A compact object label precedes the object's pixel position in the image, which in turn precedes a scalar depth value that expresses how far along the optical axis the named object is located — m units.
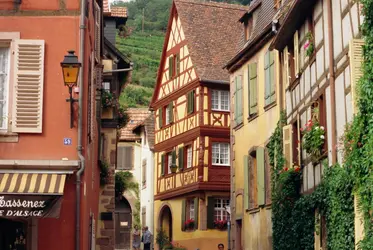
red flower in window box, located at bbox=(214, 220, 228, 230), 35.41
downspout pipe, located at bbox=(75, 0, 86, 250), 13.88
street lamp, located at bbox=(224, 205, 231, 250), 29.69
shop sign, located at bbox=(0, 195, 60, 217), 12.71
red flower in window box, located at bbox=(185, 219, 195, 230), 36.05
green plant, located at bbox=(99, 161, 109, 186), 23.49
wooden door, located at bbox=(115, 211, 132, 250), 46.16
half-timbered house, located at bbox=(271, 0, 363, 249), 15.22
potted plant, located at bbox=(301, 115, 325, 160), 17.62
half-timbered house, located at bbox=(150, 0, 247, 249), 35.50
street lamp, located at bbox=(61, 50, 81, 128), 13.31
